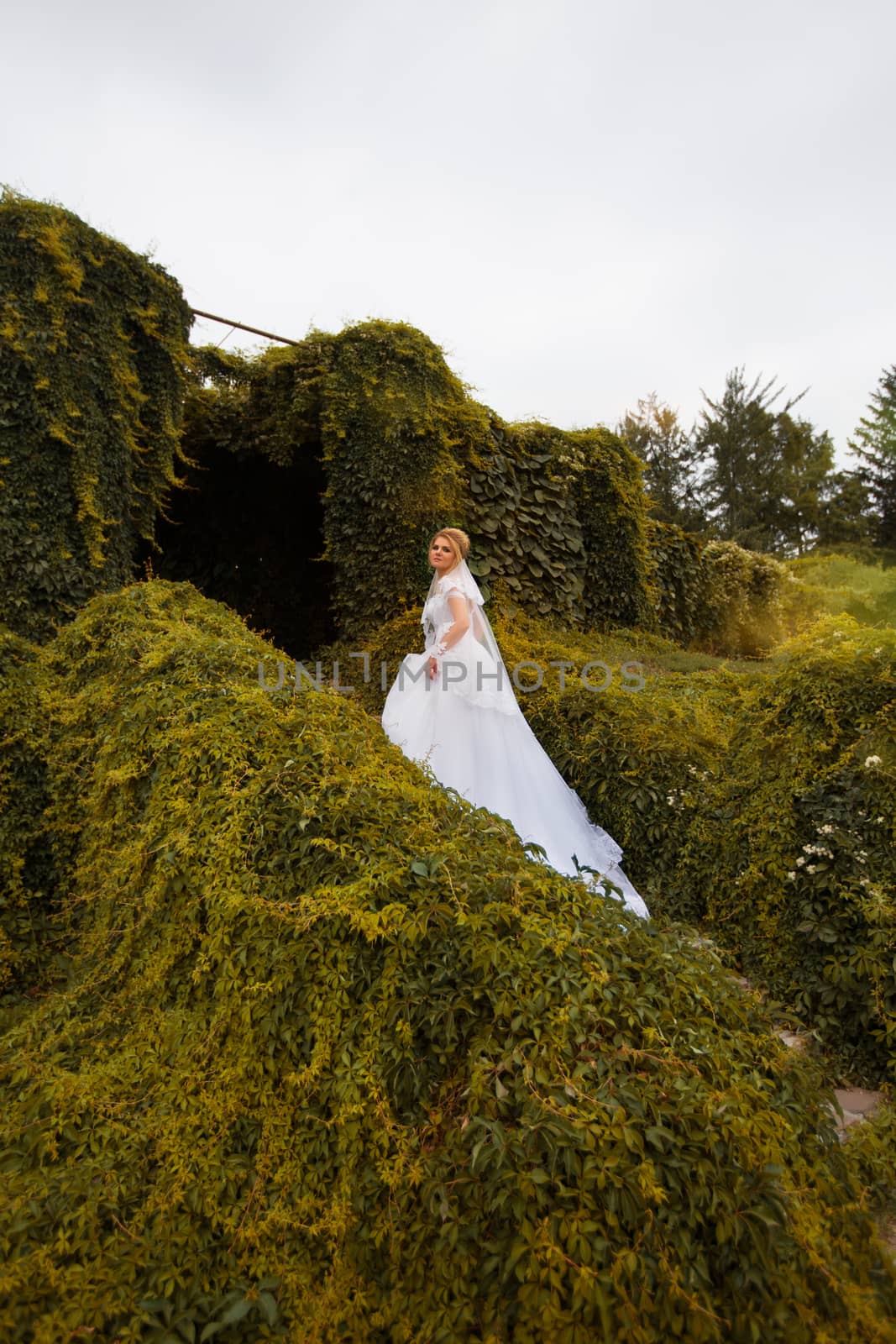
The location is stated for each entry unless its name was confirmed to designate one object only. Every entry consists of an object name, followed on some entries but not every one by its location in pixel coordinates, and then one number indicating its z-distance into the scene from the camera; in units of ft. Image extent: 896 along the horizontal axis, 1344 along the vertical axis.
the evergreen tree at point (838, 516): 86.48
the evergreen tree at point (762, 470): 104.17
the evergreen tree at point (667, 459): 108.17
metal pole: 23.84
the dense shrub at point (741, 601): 47.19
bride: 15.26
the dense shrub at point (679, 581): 43.45
